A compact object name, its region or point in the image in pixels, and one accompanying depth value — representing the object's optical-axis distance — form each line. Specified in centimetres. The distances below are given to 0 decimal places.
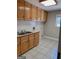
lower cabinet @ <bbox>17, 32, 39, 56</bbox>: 185
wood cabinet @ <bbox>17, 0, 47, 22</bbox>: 199
